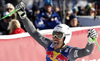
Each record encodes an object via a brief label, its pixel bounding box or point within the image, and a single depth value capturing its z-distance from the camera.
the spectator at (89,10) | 20.20
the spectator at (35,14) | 18.30
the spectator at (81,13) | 22.20
